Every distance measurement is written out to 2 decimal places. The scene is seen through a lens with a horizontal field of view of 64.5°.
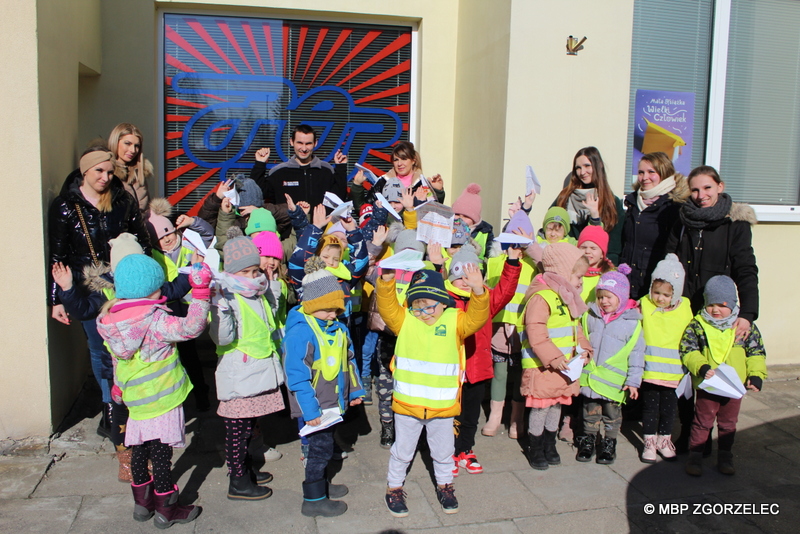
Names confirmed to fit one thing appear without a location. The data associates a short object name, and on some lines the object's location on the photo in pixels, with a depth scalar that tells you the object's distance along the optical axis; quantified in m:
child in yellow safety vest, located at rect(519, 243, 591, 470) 3.97
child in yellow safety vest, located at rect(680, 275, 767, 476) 4.15
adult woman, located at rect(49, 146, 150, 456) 3.98
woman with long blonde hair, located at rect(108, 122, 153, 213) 4.38
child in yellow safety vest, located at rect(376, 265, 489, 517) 3.45
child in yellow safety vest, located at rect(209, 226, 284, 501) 3.57
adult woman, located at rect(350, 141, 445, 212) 5.05
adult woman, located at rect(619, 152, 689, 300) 4.84
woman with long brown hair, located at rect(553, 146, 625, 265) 4.93
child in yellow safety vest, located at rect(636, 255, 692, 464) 4.26
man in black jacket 5.21
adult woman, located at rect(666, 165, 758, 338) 4.36
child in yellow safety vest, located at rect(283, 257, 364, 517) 3.40
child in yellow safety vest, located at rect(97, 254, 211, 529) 3.19
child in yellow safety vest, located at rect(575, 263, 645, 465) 4.19
